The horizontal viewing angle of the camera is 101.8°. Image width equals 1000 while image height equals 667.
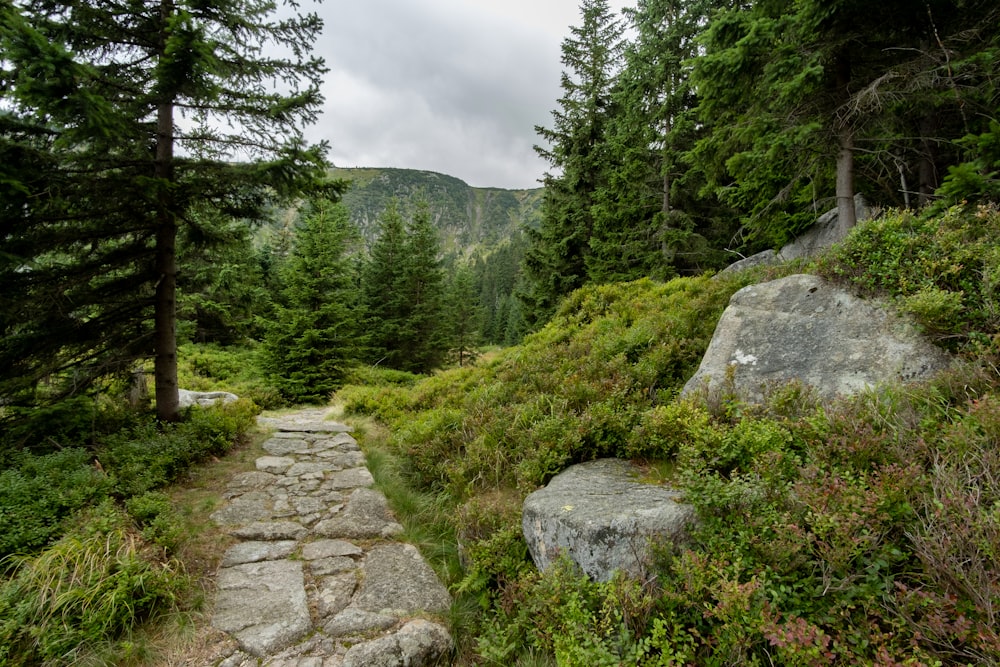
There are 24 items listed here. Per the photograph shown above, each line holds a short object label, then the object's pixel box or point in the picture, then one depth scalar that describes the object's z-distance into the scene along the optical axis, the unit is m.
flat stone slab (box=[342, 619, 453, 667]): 2.74
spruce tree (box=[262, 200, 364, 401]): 14.62
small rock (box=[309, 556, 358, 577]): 3.76
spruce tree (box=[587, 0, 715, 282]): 13.14
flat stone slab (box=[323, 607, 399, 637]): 3.01
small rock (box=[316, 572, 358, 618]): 3.25
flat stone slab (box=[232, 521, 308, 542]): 4.29
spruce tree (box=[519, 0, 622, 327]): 17.67
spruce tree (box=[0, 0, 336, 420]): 4.74
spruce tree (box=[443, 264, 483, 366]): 27.59
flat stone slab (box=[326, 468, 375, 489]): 5.79
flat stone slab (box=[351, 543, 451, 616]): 3.33
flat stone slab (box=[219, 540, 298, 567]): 3.86
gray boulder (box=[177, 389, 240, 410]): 10.81
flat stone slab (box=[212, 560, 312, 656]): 2.91
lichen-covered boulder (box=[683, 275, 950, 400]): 3.83
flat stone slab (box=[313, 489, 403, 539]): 4.49
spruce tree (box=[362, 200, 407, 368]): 22.31
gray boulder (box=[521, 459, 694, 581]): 2.87
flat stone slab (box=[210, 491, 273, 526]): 4.58
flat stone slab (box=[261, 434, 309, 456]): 7.14
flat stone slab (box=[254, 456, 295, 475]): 6.22
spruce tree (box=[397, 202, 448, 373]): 22.44
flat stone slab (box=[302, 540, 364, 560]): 4.03
